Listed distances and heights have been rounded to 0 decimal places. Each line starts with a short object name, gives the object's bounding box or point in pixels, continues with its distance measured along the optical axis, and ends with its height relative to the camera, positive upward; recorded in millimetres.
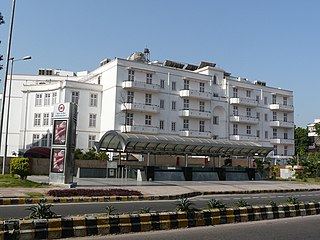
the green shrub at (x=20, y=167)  21359 -213
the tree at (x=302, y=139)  86750 +7245
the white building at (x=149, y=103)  49781 +9040
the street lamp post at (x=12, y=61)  29470 +8916
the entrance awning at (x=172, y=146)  31438 +1942
